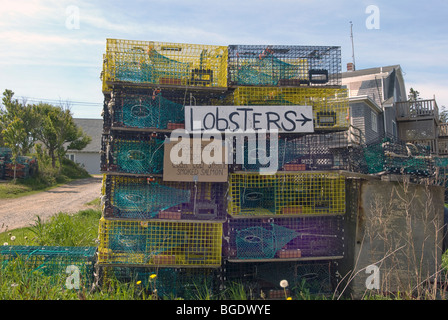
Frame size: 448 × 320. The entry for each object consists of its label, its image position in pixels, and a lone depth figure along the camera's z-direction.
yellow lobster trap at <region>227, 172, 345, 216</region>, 5.04
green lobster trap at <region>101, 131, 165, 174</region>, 4.97
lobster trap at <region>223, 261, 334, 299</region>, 5.13
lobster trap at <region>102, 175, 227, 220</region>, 4.93
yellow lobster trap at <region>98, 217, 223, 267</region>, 4.82
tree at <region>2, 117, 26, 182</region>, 17.38
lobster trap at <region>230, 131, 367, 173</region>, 5.12
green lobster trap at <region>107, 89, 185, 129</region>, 4.96
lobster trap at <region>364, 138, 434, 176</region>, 5.13
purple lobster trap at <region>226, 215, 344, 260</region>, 5.00
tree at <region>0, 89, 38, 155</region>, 18.37
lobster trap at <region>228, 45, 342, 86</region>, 5.31
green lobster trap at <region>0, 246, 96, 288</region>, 4.64
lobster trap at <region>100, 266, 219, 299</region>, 4.89
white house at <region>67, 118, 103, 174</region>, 33.62
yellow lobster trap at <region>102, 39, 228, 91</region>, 4.95
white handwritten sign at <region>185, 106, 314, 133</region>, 4.93
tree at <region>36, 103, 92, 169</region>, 22.19
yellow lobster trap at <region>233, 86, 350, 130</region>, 5.27
